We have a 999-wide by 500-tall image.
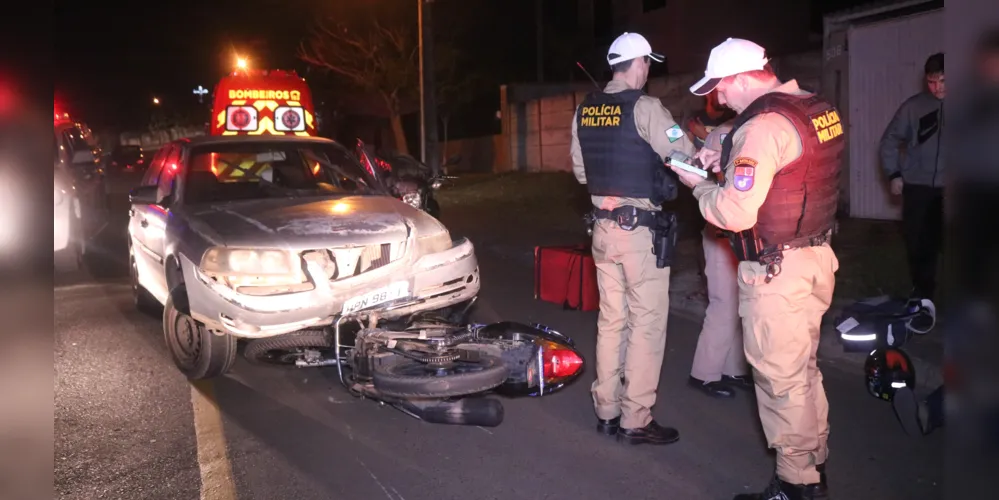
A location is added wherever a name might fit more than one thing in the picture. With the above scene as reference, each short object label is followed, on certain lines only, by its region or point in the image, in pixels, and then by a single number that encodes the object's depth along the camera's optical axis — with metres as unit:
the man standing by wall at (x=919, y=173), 6.30
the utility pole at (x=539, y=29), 31.12
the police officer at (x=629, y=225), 4.67
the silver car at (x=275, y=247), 5.39
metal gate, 10.66
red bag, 7.88
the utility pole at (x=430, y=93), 18.47
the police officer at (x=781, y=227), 3.67
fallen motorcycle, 4.92
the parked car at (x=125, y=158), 22.97
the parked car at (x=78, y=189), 11.55
